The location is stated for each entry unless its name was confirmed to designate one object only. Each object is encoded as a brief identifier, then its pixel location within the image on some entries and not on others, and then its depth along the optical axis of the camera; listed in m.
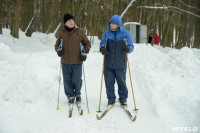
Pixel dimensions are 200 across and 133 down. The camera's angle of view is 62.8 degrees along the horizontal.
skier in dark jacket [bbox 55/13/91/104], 3.68
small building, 16.03
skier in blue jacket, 3.69
